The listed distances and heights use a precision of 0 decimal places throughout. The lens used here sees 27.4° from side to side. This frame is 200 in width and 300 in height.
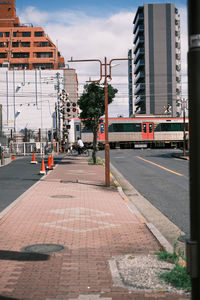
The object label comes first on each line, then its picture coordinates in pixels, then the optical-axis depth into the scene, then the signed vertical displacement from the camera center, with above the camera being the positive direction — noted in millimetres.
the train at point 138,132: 56500 +1351
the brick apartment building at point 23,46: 89438 +22303
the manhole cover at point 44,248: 6973 -1837
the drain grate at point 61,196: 14180 -1842
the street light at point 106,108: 16797 +1407
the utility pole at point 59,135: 50788 +971
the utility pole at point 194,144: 3102 -23
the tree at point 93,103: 29344 +2828
